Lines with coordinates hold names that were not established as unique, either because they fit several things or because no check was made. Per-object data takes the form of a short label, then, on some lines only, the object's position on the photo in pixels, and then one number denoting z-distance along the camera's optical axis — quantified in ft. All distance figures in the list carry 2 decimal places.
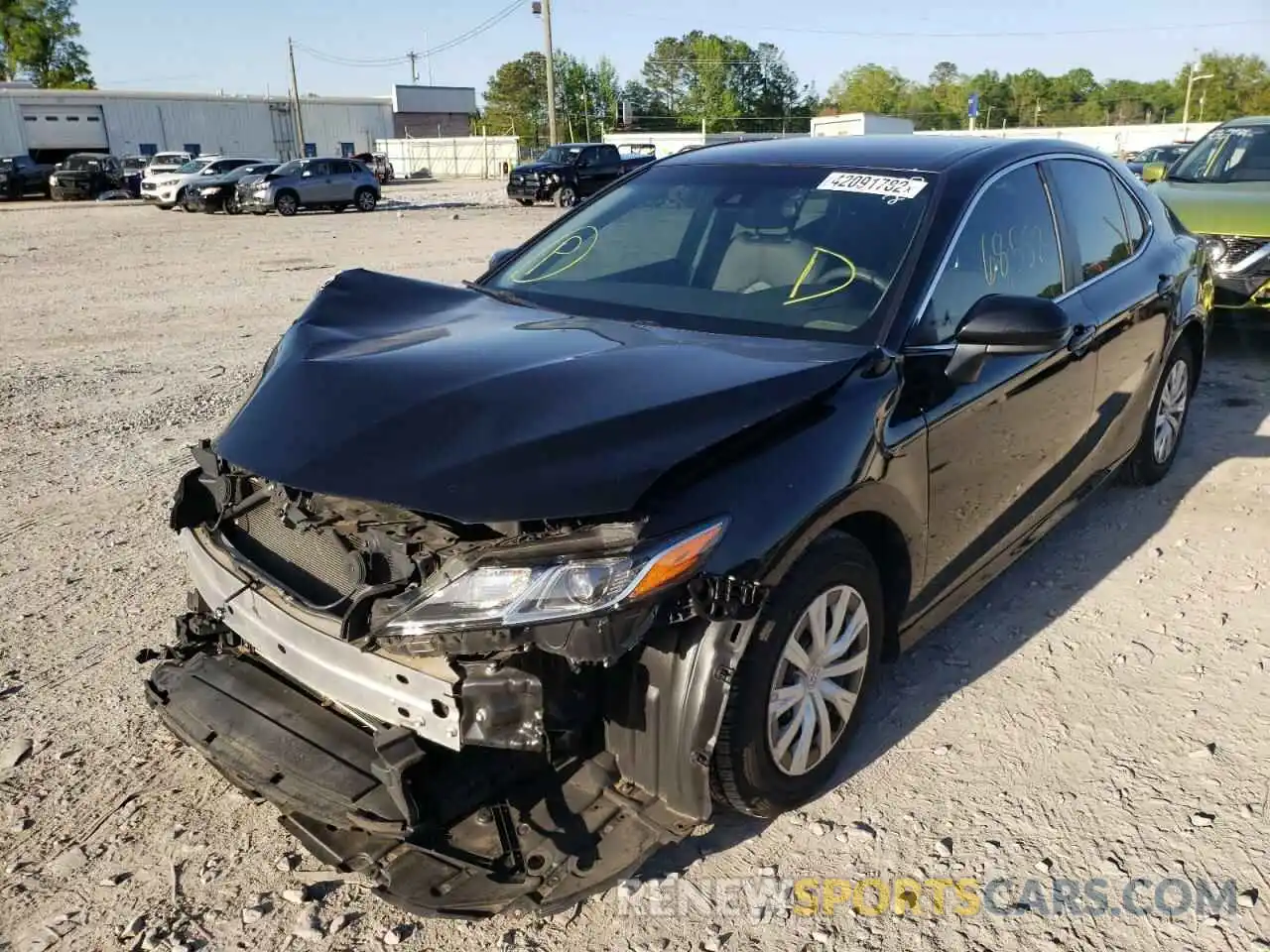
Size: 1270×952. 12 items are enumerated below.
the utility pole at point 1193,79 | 255.41
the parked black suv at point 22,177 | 112.57
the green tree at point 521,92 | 293.43
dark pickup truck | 91.81
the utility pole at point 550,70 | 122.46
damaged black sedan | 7.23
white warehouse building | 166.20
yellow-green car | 23.86
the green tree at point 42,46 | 215.72
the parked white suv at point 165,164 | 98.26
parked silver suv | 85.97
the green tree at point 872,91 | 345.51
